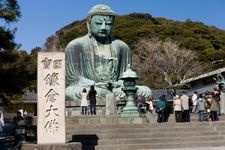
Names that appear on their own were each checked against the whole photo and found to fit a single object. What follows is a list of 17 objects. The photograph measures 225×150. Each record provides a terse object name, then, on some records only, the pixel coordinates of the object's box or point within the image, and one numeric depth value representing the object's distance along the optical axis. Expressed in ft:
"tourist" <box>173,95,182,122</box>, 63.77
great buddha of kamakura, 75.51
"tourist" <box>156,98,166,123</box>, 64.90
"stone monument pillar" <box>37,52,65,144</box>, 32.45
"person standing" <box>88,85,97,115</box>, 61.93
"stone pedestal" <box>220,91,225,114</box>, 81.19
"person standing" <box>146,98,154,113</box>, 72.13
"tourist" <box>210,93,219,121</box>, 61.67
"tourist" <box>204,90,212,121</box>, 64.80
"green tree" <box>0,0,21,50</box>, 53.78
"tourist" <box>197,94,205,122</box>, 62.80
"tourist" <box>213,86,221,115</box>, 64.97
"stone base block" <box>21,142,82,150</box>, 31.45
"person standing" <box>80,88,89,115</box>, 62.69
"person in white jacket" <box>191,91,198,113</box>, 74.76
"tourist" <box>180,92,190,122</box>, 64.28
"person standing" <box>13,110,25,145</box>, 48.35
